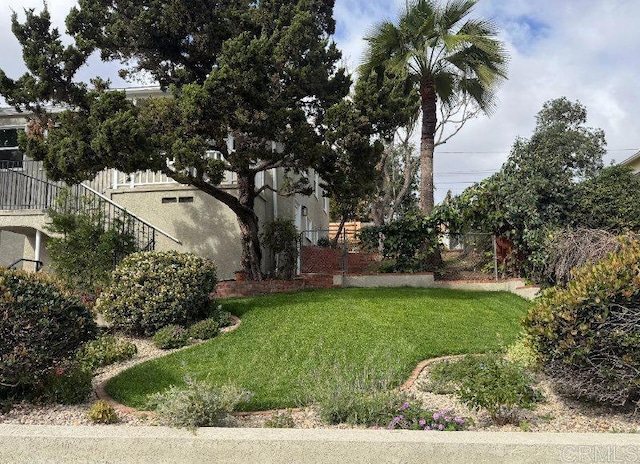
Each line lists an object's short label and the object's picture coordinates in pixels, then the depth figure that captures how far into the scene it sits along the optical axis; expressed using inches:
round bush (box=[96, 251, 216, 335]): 365.1
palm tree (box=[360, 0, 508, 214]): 591.2
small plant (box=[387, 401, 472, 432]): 202.4
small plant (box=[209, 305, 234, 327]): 385.1
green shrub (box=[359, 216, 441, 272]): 561.3
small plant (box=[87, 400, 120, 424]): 218.4
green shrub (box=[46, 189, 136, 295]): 451.8
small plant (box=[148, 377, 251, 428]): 201.3
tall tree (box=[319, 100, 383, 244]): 450.3
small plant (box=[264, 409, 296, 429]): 212.2
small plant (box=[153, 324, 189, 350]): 343.3
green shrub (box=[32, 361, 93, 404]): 245.4
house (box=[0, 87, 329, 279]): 532.1
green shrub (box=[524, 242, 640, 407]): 212.8
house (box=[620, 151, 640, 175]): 915.0
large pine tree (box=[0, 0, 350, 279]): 407.8
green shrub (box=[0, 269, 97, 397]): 229.3
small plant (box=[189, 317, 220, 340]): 360.2
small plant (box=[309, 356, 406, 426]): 213.8
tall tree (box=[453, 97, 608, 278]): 511.5
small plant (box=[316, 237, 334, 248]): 827.7
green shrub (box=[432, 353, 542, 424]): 212.7
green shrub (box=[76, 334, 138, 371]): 301.7
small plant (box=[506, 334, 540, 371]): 251.4
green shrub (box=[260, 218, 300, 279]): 563.2
